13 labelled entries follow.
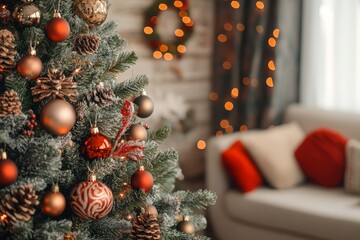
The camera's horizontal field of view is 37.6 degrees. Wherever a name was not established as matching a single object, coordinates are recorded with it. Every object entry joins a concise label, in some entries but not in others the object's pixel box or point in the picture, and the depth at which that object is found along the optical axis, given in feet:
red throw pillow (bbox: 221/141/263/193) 10.05
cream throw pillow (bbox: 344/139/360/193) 9.82
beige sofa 8.93
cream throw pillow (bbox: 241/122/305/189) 10.14
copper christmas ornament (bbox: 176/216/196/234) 5.32
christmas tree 4.12
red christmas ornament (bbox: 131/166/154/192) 4.69
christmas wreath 12.27
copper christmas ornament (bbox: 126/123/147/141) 4.96
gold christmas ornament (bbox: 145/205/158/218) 4.81
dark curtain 12.54
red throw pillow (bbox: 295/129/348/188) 10.21
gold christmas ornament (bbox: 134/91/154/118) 5.17
